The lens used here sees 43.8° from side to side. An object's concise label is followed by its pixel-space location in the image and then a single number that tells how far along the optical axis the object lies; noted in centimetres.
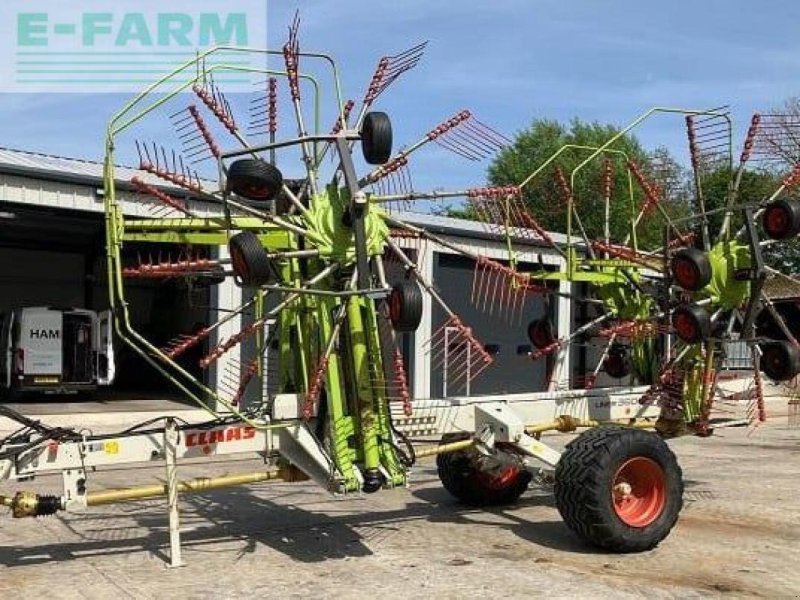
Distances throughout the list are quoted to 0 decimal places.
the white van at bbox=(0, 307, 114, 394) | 2152
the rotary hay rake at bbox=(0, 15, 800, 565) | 645
